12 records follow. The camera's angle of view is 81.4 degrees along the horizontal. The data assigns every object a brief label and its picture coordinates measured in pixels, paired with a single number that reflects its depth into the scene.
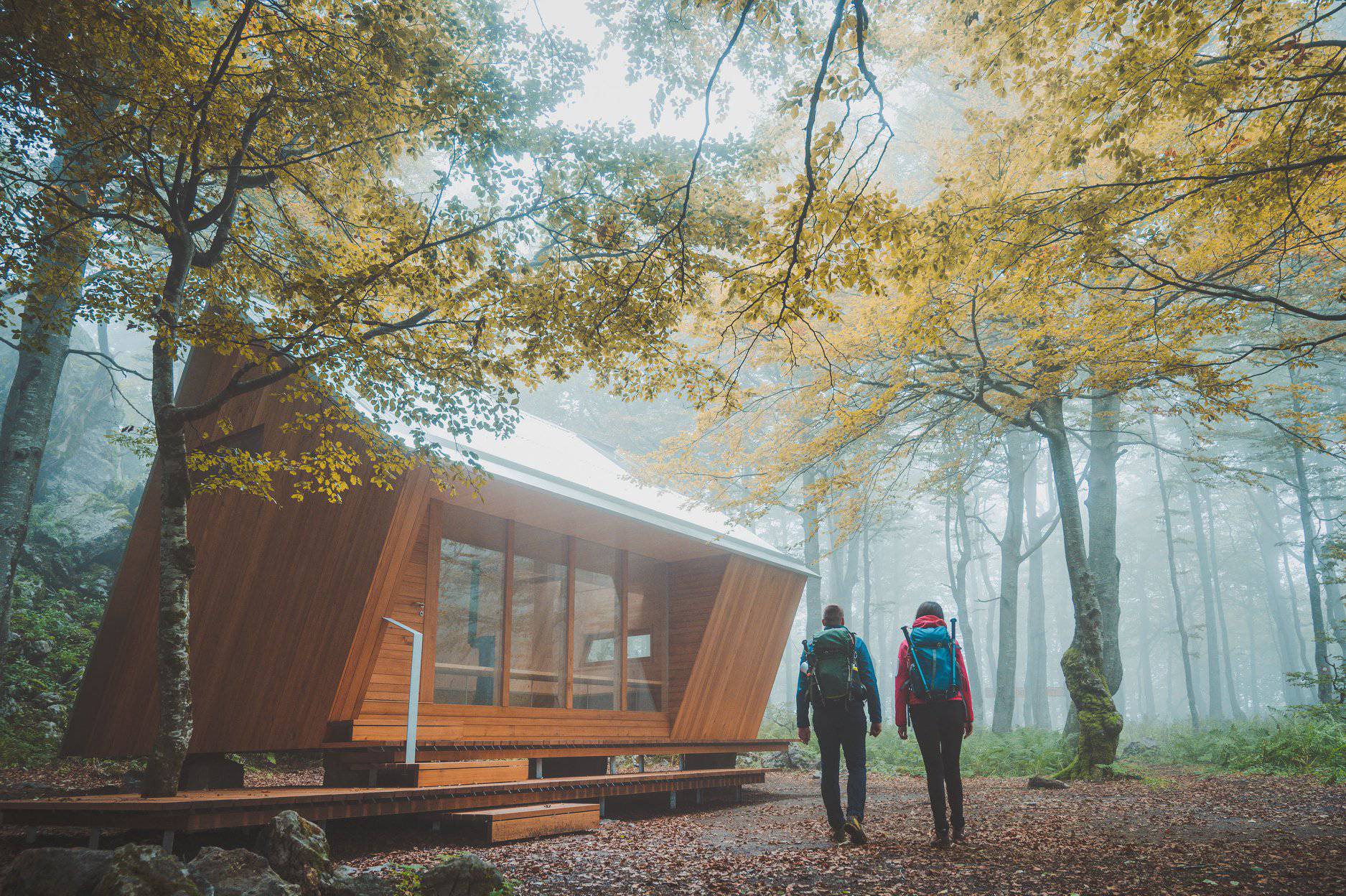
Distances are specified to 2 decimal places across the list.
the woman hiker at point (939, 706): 5.33
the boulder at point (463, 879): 3.87
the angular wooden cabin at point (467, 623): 6.83
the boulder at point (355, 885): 3.98
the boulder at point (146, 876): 3.35
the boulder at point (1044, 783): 8.85
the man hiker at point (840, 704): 5.70
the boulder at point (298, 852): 3.99
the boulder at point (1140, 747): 15.80
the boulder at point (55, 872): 3.61
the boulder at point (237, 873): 3.57
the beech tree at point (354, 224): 5.46
